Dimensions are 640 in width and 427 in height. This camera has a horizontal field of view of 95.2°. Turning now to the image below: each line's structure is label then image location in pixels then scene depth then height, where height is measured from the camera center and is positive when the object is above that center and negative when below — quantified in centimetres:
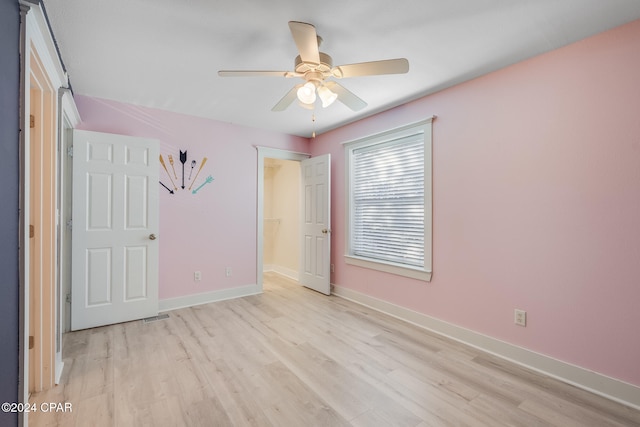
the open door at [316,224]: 424 -17
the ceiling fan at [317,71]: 172 +96
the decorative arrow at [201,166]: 382 +61
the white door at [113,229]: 299 -20
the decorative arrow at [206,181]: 383 +41
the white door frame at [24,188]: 138 +11
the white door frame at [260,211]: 435 +2
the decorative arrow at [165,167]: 360 +55
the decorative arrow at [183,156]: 372 +71
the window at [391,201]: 319 +15
